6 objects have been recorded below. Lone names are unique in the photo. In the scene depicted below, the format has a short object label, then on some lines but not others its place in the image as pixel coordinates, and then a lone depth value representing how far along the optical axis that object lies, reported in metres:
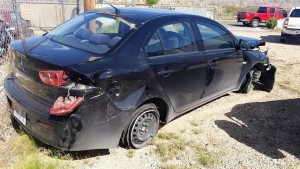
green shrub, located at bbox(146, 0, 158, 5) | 23.36
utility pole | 4.64
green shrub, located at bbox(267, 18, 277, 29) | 18.62
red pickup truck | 20.37
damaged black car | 2.28
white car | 11.06
